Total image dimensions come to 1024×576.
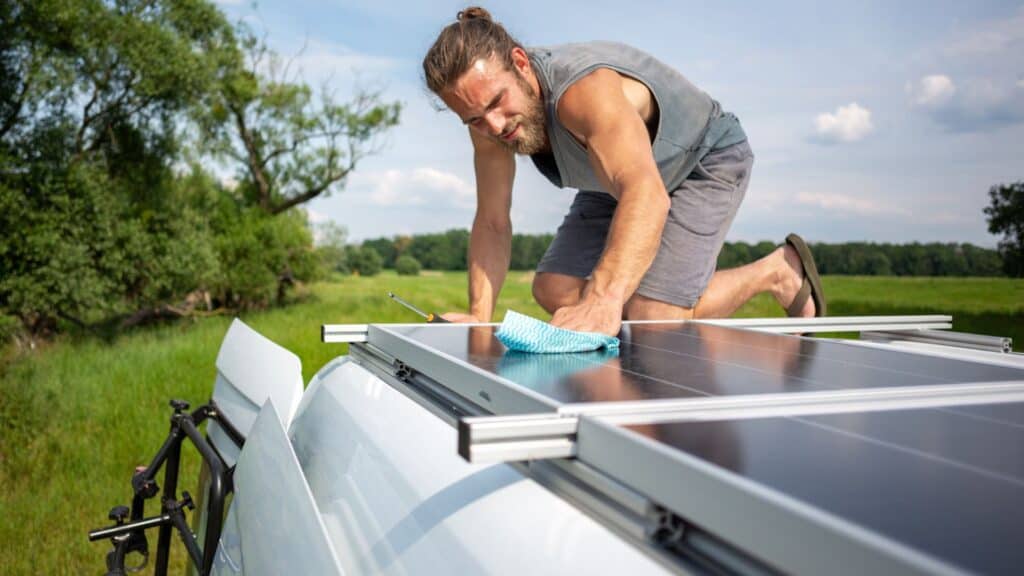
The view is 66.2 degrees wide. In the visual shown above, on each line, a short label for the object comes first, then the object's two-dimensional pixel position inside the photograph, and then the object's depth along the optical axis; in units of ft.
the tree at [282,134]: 51.29
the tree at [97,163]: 35.68
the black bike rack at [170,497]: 5.65
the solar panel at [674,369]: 3.77
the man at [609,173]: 7.90
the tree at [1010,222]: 28.55
